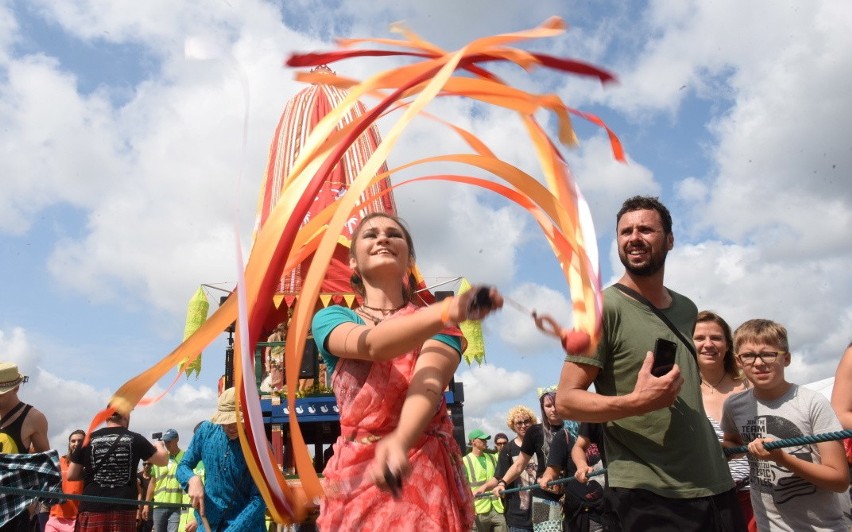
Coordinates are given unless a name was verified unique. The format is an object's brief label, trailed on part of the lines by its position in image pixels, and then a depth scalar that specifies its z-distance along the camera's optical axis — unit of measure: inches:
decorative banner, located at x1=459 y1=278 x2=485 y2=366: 554.3
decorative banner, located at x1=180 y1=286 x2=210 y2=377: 595.2
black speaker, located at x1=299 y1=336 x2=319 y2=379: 414.0
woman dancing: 83.8
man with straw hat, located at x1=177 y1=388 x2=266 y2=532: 209.8
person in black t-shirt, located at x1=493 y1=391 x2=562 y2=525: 275.6
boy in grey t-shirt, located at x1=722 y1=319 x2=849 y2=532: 126.6
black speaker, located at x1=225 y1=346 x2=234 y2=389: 480.1
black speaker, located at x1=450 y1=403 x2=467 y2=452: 524.5
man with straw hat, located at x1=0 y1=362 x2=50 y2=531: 209.9
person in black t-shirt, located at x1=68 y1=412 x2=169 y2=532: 252.8
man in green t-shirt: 106.6
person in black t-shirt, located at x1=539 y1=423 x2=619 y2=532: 237.1
